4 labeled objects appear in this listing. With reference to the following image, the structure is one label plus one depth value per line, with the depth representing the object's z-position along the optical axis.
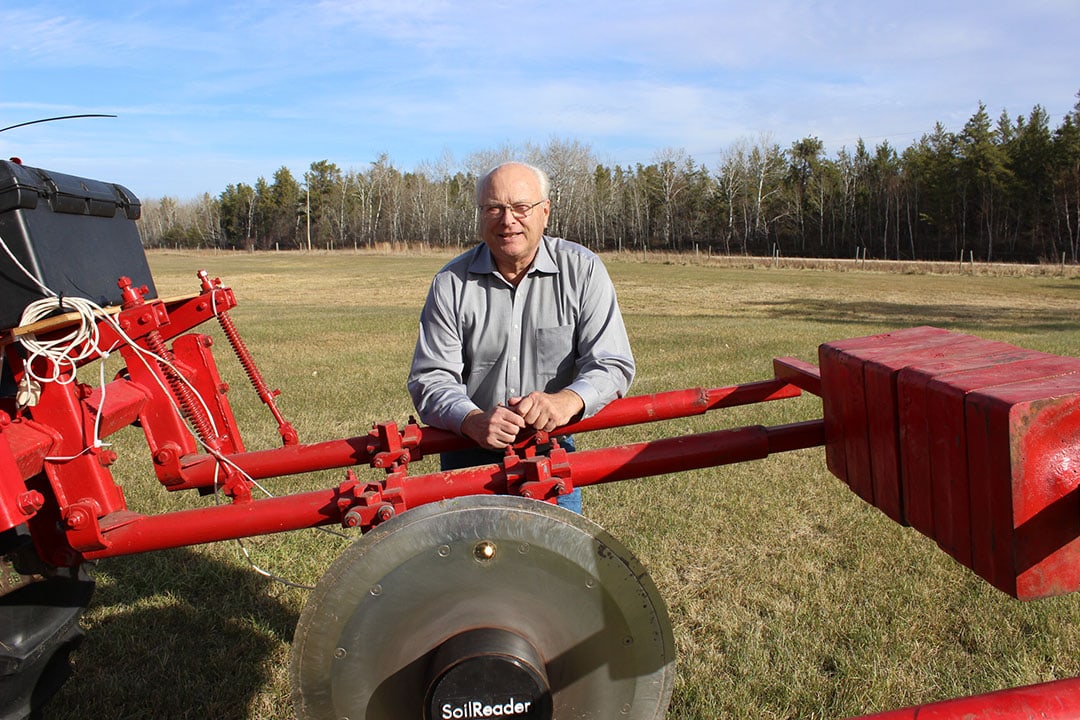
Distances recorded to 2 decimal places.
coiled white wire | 2.21
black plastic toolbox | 2.24
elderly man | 3.01
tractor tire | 2.28
